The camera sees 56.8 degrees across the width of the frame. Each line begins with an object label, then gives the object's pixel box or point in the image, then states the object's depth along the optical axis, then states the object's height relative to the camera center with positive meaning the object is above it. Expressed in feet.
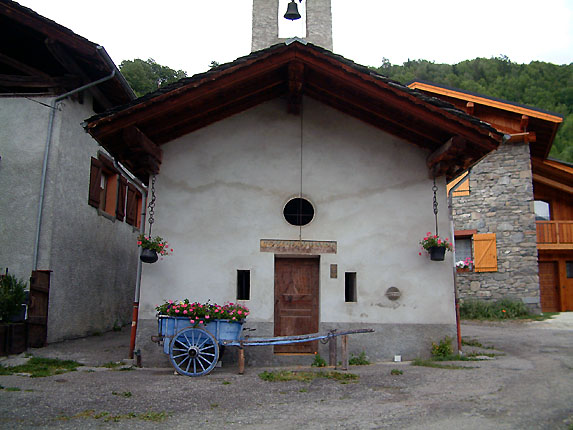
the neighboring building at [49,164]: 33.17 +8.97
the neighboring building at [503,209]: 58.49 +10.92
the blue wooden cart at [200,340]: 24.32 -1.71
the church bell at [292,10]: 32.17 +17.57
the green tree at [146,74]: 91.61 +43.14
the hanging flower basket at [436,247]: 28.02 +3.07
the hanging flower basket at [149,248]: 26.73 +2.69
